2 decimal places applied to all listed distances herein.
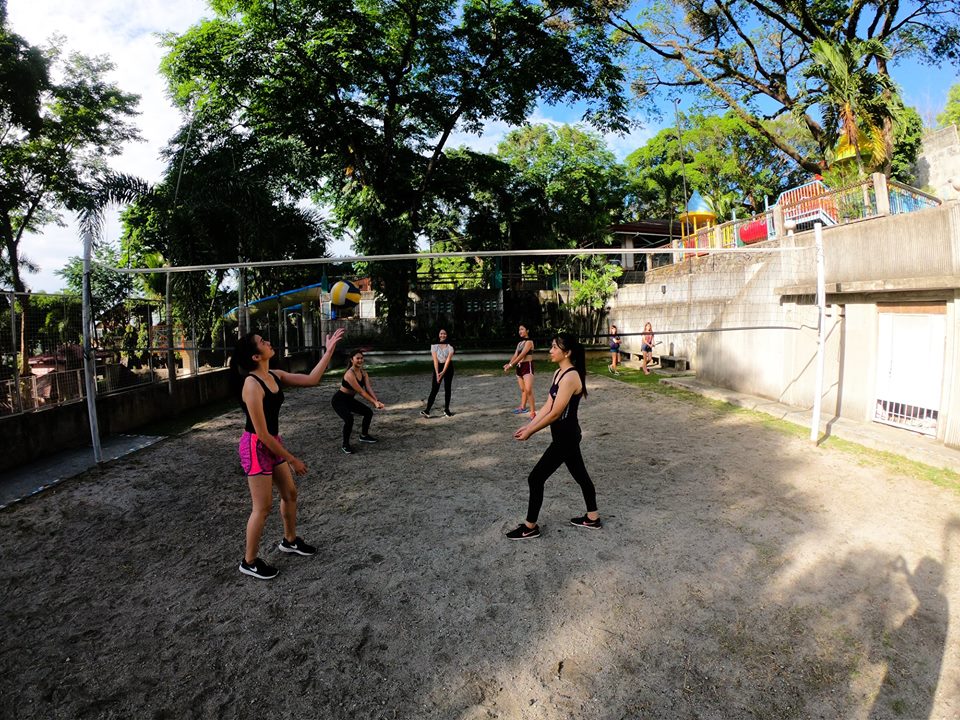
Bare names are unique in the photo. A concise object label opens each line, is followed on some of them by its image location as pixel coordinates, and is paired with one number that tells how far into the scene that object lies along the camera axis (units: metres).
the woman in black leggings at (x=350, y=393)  7.43
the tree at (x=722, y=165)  29.94
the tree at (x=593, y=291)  22.22
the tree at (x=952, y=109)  26.38
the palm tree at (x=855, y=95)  13.65
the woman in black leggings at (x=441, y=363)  9.43
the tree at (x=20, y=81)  15.12
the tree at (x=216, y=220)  12.76
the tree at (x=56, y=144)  17.11
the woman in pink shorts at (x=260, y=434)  3.65
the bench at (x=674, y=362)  15.90
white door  7.11
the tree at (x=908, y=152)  23.30
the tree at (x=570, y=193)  25.09
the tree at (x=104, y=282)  13.89
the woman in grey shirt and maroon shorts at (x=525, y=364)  8.99
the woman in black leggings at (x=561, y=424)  4.27
